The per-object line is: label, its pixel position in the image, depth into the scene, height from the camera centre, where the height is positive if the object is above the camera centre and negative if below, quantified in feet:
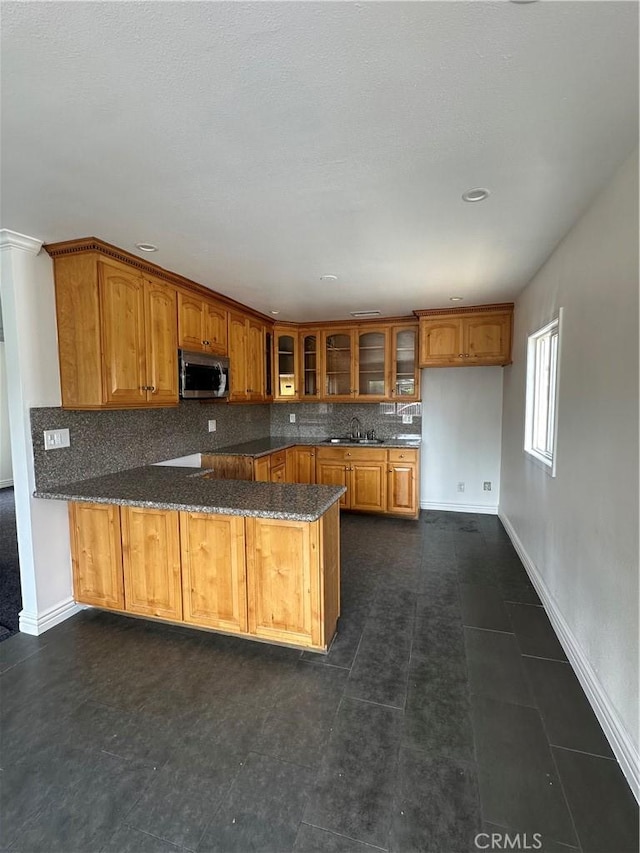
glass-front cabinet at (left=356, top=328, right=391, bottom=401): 15.49 +1.35
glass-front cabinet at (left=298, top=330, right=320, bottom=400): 16.26 +1.40
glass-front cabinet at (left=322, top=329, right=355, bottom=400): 15.90 +1.39
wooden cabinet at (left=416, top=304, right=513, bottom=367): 13.28 +2.13
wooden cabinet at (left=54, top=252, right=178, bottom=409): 7.93 +1.45
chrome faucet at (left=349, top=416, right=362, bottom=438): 17.02 -1.25
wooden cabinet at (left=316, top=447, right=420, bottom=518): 14.84 -2.99
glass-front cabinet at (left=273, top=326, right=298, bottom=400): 15.92 +1.46
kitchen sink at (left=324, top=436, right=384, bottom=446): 16.33 -1.75
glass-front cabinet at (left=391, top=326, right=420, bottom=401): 15.19 +1.35
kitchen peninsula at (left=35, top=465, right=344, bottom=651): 6.98 -2.92
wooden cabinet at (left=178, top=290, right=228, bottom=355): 10.32 +2.15
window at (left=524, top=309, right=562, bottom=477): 9.55 +0.12
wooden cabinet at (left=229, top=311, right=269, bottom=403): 12.84 +1.46
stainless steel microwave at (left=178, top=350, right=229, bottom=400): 10.22 +0.70
